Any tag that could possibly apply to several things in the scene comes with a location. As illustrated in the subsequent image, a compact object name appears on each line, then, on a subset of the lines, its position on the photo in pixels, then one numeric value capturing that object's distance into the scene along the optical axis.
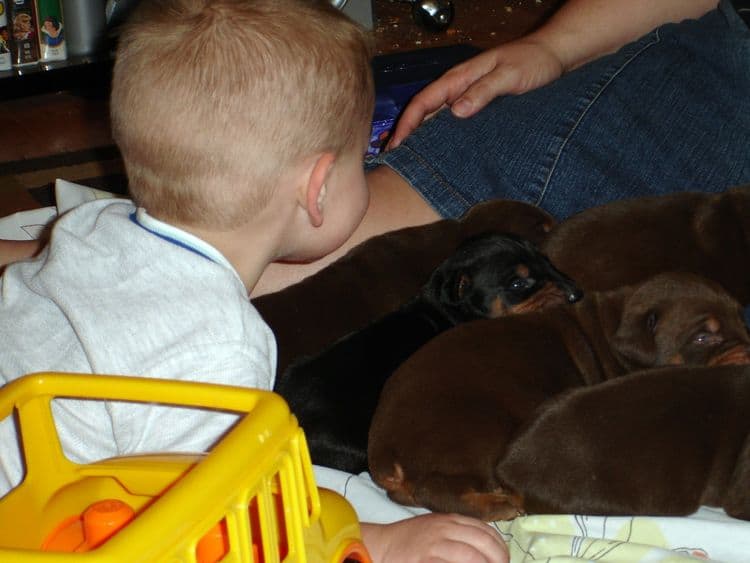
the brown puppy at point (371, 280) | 1.54
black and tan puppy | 1.42
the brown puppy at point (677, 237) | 1.63
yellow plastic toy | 0.76
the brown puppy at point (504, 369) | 1.29
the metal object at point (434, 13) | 3.50
